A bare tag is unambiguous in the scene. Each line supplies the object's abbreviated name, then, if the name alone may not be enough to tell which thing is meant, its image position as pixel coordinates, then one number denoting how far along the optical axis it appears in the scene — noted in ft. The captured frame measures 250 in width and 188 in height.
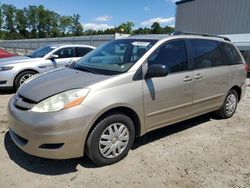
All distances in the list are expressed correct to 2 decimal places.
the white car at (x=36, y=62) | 17.03
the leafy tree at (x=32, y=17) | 232.69
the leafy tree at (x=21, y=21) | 227.21
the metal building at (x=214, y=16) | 52.55
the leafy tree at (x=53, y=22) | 239.28
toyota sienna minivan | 7.10
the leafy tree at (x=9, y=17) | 220.26
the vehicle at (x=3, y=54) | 26.25
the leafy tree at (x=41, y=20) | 236.24
